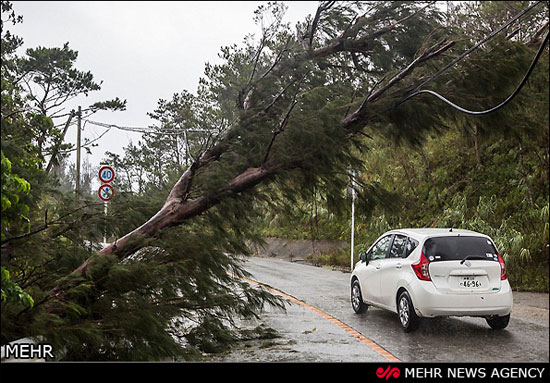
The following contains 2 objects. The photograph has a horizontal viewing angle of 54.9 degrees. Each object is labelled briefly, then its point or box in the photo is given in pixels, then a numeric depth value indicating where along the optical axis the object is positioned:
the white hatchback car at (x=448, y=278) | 6.90
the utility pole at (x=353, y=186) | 7.02
